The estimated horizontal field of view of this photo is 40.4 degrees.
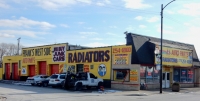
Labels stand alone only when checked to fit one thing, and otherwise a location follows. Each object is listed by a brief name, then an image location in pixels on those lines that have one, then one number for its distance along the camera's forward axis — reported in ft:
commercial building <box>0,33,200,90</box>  98.89
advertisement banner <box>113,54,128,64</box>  99.81
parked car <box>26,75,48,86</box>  111.27
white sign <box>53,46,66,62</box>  125.59
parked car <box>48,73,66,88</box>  98.32
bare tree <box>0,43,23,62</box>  321.15
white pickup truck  90.68
